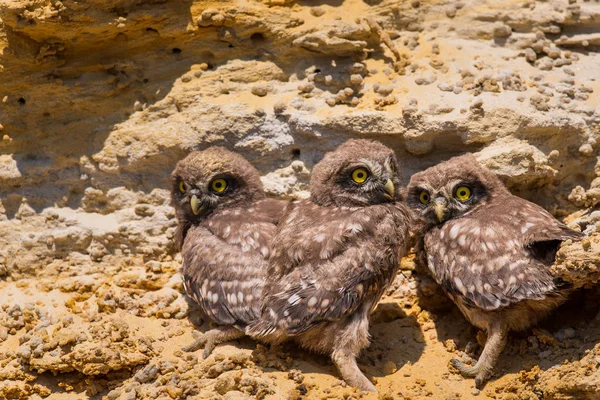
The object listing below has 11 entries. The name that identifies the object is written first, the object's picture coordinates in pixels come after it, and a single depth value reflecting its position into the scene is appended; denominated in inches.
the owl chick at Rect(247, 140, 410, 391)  440.1
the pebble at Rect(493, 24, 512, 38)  556.7
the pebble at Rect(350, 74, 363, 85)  535.8
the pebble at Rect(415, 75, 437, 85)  537.6
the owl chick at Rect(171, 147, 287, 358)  467.2
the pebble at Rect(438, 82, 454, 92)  529.7
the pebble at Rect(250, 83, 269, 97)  547.8
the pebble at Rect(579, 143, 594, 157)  514.6
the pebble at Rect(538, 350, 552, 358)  443.2
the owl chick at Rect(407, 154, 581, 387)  433.7
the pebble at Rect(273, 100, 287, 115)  534.0
